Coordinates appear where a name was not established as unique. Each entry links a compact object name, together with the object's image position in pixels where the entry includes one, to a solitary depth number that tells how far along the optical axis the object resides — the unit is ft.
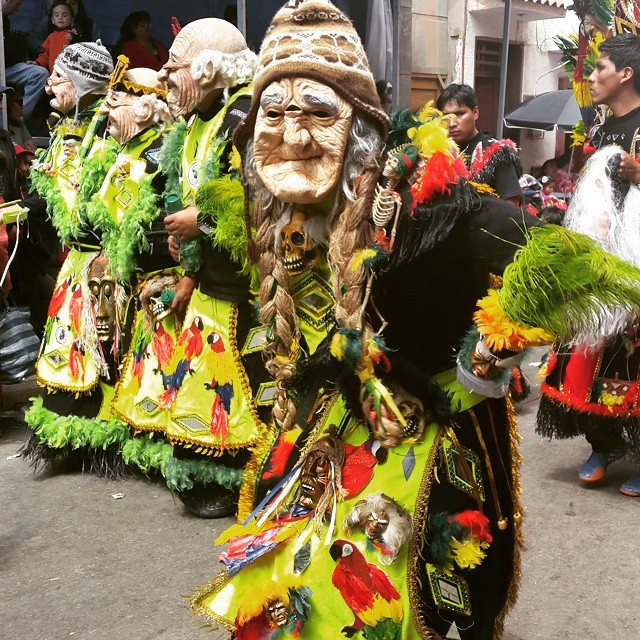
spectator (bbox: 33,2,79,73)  26.21
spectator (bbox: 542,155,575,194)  43.13
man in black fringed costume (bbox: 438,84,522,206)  18.56
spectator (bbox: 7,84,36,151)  24.17
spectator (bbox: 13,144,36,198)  21.24
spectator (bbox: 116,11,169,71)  28.25
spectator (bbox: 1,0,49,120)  25.84
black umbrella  41.83
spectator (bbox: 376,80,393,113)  8.38
